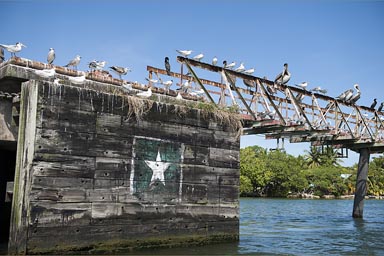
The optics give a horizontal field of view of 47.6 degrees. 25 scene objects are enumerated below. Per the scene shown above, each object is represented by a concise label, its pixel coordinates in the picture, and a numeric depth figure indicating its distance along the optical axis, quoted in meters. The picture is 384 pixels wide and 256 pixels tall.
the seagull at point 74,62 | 14.90
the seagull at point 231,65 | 20.45
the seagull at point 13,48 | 14.03
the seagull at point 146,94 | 14.19
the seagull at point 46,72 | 12.58
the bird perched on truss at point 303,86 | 24.09
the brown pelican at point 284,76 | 22.36
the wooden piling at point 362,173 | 31.31
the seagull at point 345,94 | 27.14
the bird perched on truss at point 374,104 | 33.69
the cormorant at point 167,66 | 20.25
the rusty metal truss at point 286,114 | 18.77
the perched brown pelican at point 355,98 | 27.98
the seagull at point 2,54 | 14.80
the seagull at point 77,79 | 13.19
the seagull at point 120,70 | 15.96
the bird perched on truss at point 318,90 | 25.46
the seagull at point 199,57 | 18.94
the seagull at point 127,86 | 14.36
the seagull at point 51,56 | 14.14
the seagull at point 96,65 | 16.16
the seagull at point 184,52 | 18.62
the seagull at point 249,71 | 21.36
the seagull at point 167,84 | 17.31
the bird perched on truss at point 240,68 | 20.63
